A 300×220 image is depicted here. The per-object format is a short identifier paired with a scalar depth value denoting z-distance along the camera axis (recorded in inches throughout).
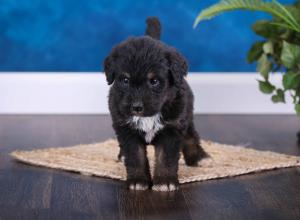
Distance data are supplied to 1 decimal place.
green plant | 135.6
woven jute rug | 125.3
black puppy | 107.5
